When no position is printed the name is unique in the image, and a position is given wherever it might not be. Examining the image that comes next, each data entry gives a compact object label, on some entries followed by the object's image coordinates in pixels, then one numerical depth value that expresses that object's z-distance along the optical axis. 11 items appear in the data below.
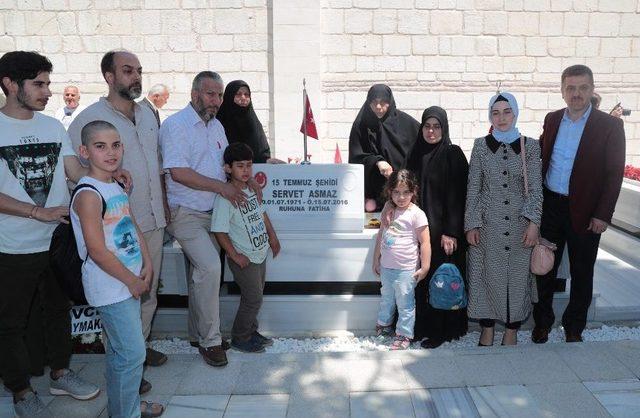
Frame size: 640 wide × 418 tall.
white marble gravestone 4.30
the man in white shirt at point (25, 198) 2.94
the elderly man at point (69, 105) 7.50
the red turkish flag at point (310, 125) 5.24
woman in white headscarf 3.72
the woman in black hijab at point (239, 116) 4.89
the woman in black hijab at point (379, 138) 4.85
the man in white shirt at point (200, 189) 3.62
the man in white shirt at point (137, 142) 3.36
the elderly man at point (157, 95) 7.53
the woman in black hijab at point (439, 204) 3.93
